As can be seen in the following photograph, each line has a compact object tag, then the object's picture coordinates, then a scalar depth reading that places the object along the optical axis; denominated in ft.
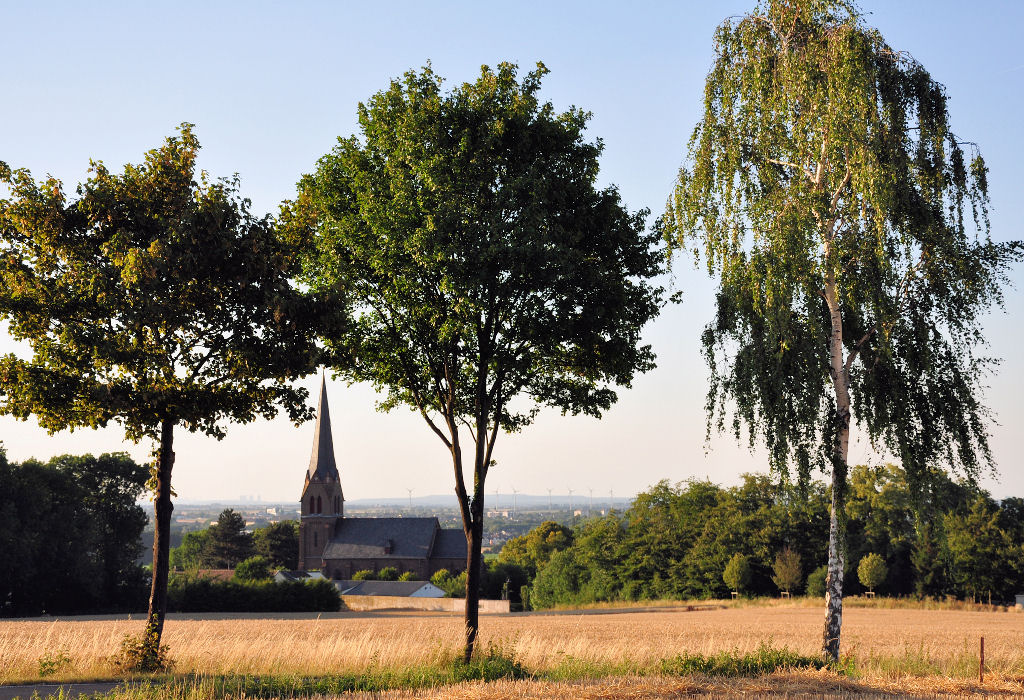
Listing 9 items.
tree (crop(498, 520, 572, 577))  394.93
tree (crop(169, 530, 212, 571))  424.87
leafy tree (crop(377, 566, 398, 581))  347.77
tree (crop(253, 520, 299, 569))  443.32
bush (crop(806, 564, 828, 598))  184.65
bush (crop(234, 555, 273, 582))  263.70
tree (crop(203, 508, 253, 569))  416.05
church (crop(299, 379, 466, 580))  411.13
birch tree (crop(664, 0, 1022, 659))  59.21
